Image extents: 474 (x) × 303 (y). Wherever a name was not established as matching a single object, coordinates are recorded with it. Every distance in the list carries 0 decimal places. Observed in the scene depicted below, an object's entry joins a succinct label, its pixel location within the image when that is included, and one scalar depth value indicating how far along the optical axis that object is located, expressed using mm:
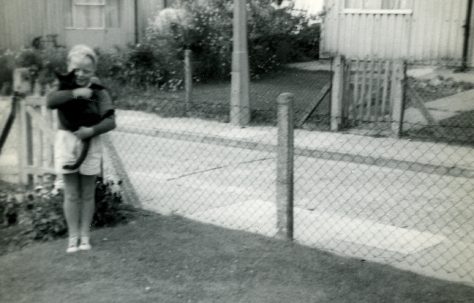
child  5102
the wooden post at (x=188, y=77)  12781
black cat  5141
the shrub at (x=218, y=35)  16297
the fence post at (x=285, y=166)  5437
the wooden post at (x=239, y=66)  11750
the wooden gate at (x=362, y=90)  10766
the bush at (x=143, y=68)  15641
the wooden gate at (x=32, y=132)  6922
